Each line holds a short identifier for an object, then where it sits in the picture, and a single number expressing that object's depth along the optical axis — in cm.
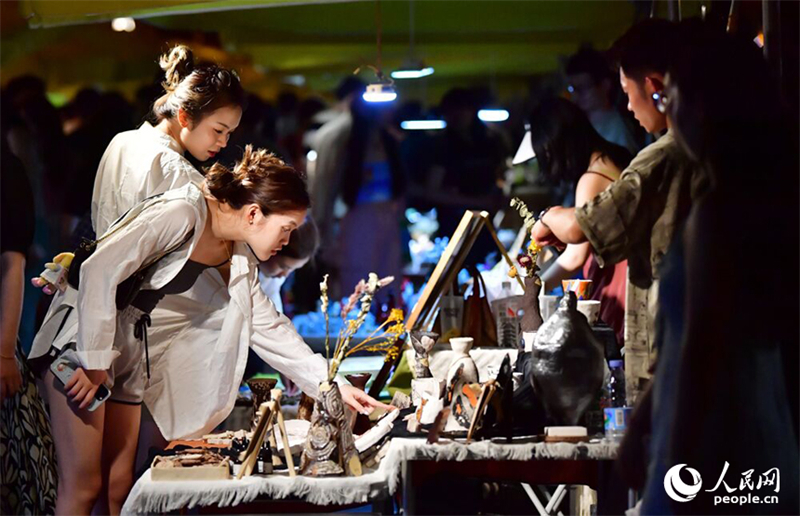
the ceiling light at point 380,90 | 1161
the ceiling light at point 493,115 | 1409
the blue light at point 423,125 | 1368
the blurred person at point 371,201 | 1198
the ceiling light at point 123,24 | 1280
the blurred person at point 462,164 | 1222
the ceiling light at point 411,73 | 1351
